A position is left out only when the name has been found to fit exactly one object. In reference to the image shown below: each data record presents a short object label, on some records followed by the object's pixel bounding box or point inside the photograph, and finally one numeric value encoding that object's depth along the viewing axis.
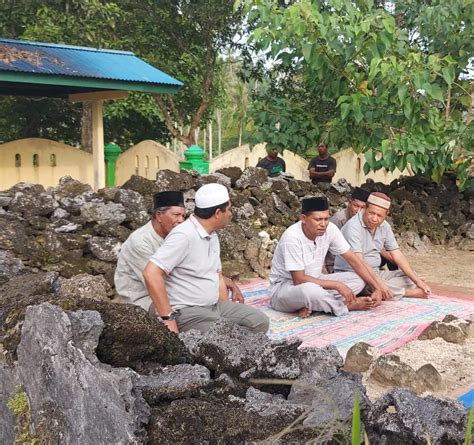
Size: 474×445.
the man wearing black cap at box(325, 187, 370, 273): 6.82
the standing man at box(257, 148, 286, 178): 10.14
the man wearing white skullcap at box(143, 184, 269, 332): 4.22
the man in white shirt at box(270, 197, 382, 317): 5.70
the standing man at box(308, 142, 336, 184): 10.65
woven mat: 5.15
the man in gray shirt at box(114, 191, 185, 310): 4.77
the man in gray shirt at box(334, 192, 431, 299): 6.34
